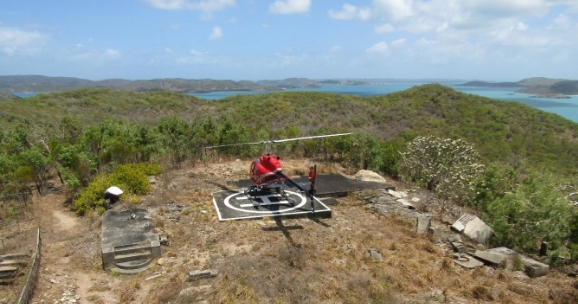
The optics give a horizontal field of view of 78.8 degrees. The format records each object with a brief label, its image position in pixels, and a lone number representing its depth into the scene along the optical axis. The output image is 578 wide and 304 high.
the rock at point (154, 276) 7.83
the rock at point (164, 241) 9.41
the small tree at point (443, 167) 14.91
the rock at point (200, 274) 7.65
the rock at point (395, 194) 14.07
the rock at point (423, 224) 11.02
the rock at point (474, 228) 10.89
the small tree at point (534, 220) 10.53
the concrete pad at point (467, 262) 8.87
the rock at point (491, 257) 8.83
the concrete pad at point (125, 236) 8.48
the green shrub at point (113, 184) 11.82
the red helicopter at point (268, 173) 11.24
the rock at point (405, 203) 13.17
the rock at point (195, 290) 6.94
